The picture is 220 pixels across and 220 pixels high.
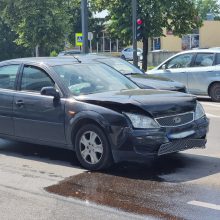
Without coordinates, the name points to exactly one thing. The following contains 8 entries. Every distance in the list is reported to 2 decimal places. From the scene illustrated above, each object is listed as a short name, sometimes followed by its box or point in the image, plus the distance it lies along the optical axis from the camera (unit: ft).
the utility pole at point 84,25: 79.29
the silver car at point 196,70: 53.11
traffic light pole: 79.26
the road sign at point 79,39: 94.43
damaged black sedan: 22.65
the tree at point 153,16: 89.71
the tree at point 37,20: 101.65
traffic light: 83.65
